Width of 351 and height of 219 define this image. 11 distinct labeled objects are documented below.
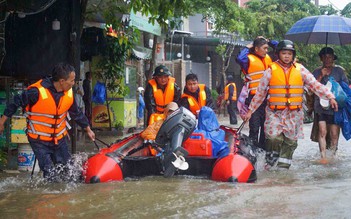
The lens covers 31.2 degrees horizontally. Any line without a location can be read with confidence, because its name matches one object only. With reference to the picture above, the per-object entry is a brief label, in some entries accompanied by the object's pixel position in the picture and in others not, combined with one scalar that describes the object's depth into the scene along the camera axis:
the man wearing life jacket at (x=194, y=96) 10.13
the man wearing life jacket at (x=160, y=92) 10.15
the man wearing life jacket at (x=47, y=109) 7.39
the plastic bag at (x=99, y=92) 15.80
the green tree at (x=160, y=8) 9.67
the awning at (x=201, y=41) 29.45
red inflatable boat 7.59
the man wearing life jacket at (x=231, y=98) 21.25
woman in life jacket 8.88
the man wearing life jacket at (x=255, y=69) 9.72
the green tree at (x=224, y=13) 18.53
